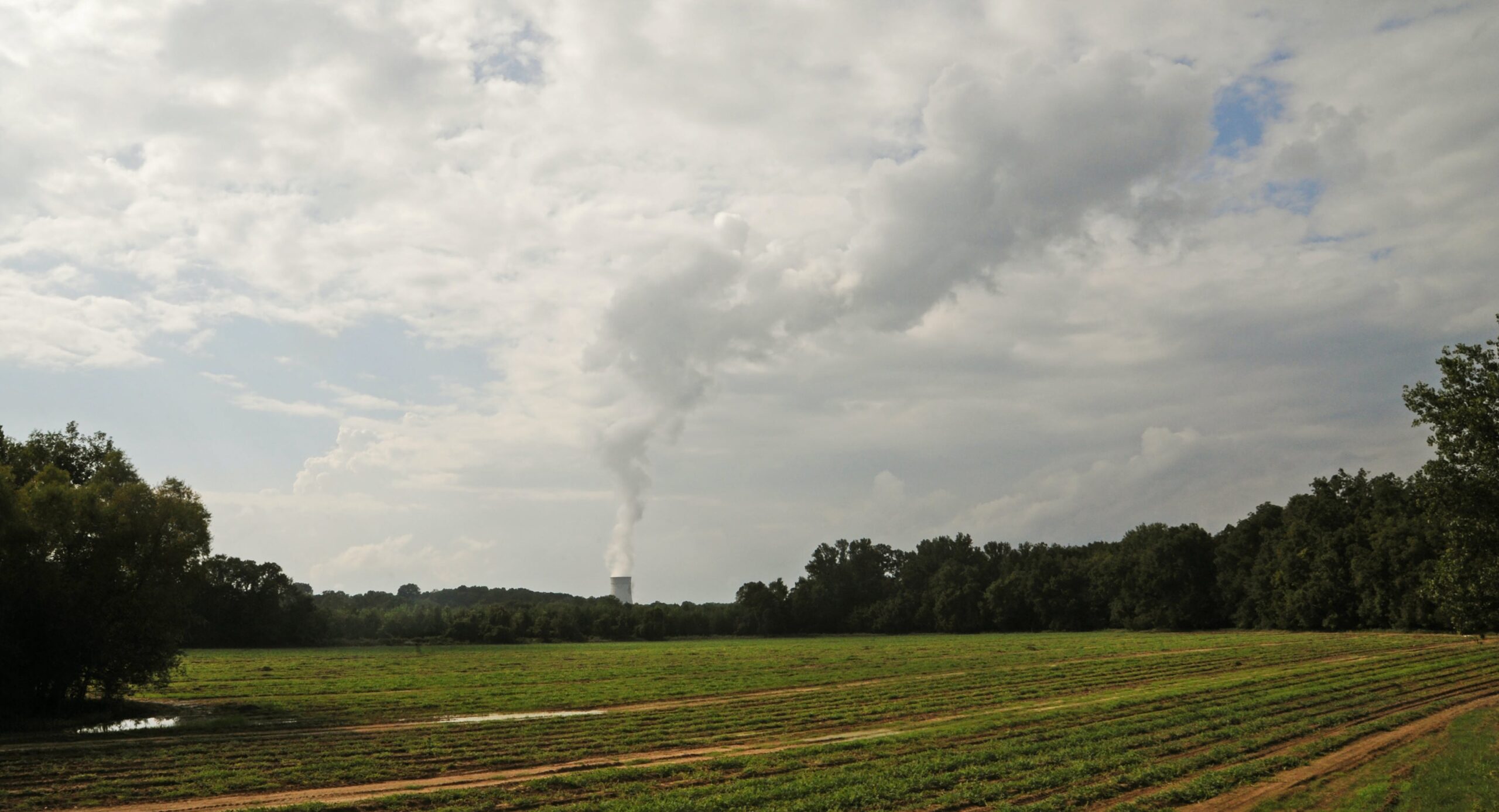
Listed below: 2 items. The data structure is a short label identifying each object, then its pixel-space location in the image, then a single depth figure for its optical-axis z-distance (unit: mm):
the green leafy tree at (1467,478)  34750
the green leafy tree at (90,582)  41469
